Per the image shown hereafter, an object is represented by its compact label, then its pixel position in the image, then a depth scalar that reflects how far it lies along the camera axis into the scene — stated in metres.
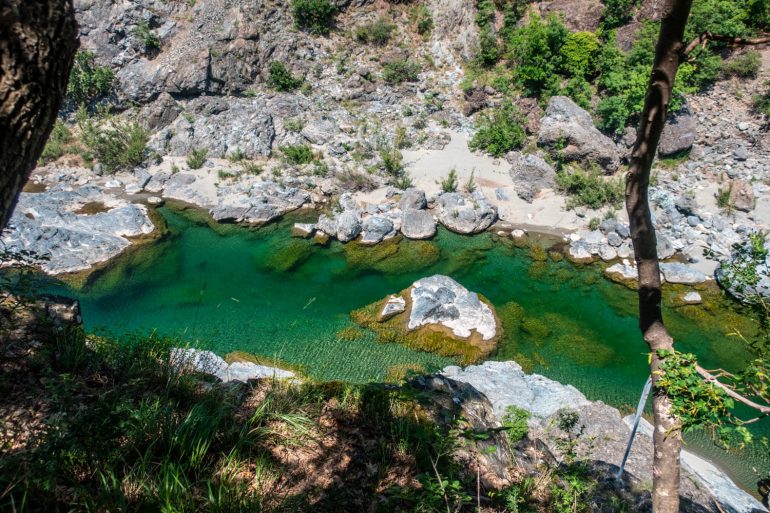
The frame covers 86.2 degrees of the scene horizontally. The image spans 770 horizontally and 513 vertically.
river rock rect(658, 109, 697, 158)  15.53
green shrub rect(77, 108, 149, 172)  16.61
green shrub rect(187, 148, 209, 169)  16.67
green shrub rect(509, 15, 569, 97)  17.59
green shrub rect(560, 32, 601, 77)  17.30
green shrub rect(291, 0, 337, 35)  21.30
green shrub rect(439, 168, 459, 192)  15.33
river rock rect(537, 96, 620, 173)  15.69
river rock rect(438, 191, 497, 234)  14.15
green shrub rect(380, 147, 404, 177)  16.11
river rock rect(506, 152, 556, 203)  15.34
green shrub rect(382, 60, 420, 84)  20.70
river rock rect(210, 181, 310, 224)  14.62
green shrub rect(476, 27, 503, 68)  20.22
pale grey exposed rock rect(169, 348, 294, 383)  4.46
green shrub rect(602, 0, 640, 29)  17.80
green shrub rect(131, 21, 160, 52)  19.75
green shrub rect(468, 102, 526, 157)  16.97
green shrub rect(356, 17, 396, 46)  21.83
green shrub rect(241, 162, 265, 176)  16.47
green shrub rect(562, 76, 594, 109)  16.88
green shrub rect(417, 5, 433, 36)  22.41
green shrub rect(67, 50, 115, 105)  18.88
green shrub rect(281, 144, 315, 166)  17.06
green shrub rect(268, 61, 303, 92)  20.31
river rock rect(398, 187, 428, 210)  14.72
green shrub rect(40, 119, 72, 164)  16.94
